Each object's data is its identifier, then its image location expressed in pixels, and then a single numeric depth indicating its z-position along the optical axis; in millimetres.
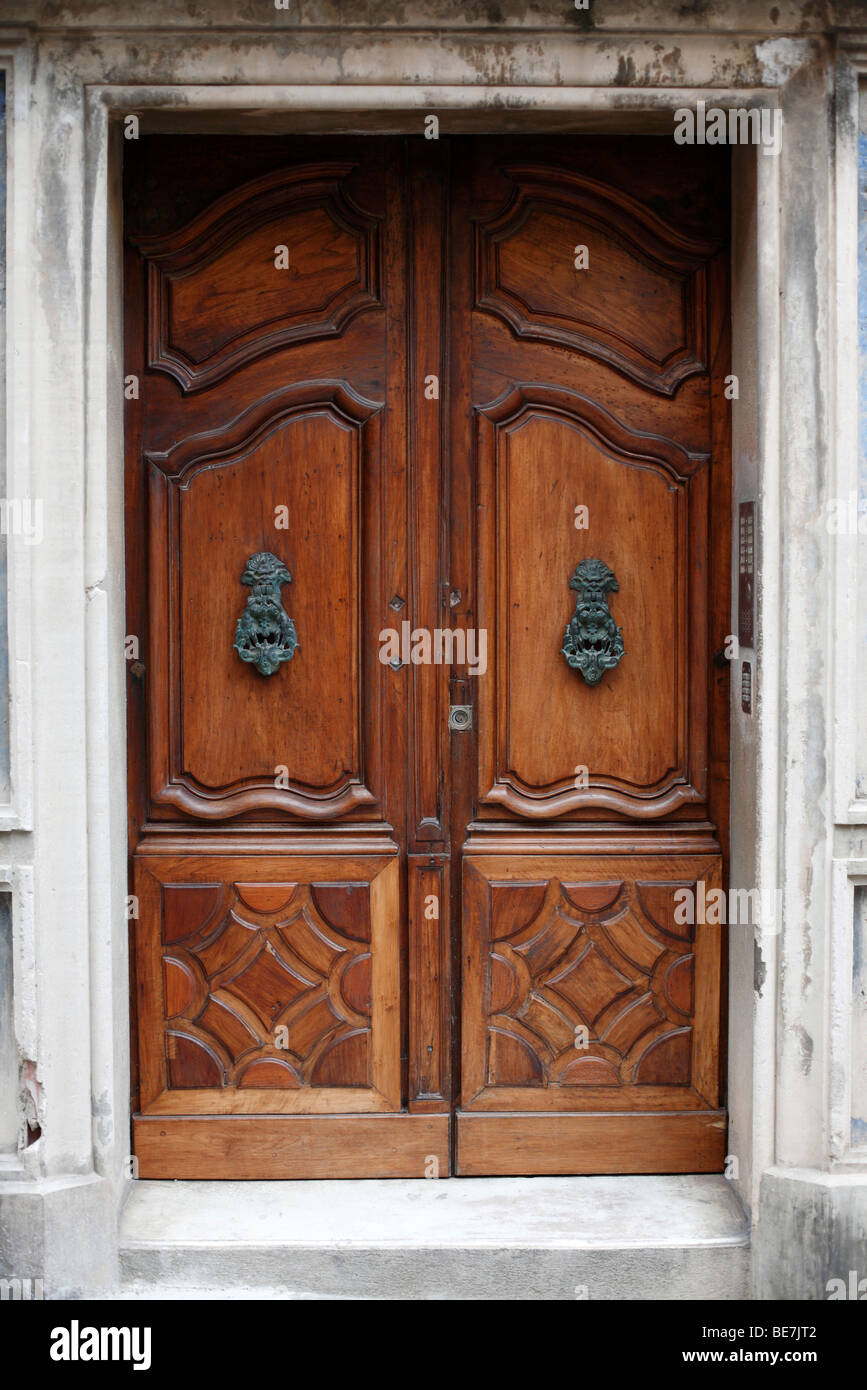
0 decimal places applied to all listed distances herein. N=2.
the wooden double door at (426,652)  3893
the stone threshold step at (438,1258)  3689
